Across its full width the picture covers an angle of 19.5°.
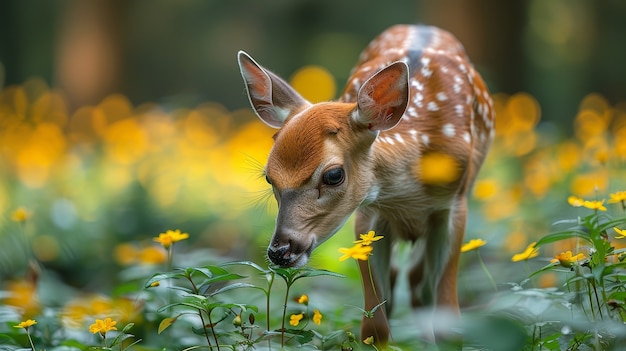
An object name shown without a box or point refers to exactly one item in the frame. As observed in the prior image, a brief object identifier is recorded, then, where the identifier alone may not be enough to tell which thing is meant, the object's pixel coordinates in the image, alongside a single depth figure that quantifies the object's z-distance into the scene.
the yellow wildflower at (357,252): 5.83
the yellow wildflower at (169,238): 6.78
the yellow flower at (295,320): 6.52
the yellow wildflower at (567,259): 5.88
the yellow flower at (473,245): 6.93
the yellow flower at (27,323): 6.15
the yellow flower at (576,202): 6.53
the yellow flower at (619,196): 6.57
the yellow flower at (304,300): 6.57
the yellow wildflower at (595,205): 6.30
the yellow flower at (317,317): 6.51
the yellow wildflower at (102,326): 6.11
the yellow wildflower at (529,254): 6.37
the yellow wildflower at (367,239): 6.00
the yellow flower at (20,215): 8.41
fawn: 6.79
